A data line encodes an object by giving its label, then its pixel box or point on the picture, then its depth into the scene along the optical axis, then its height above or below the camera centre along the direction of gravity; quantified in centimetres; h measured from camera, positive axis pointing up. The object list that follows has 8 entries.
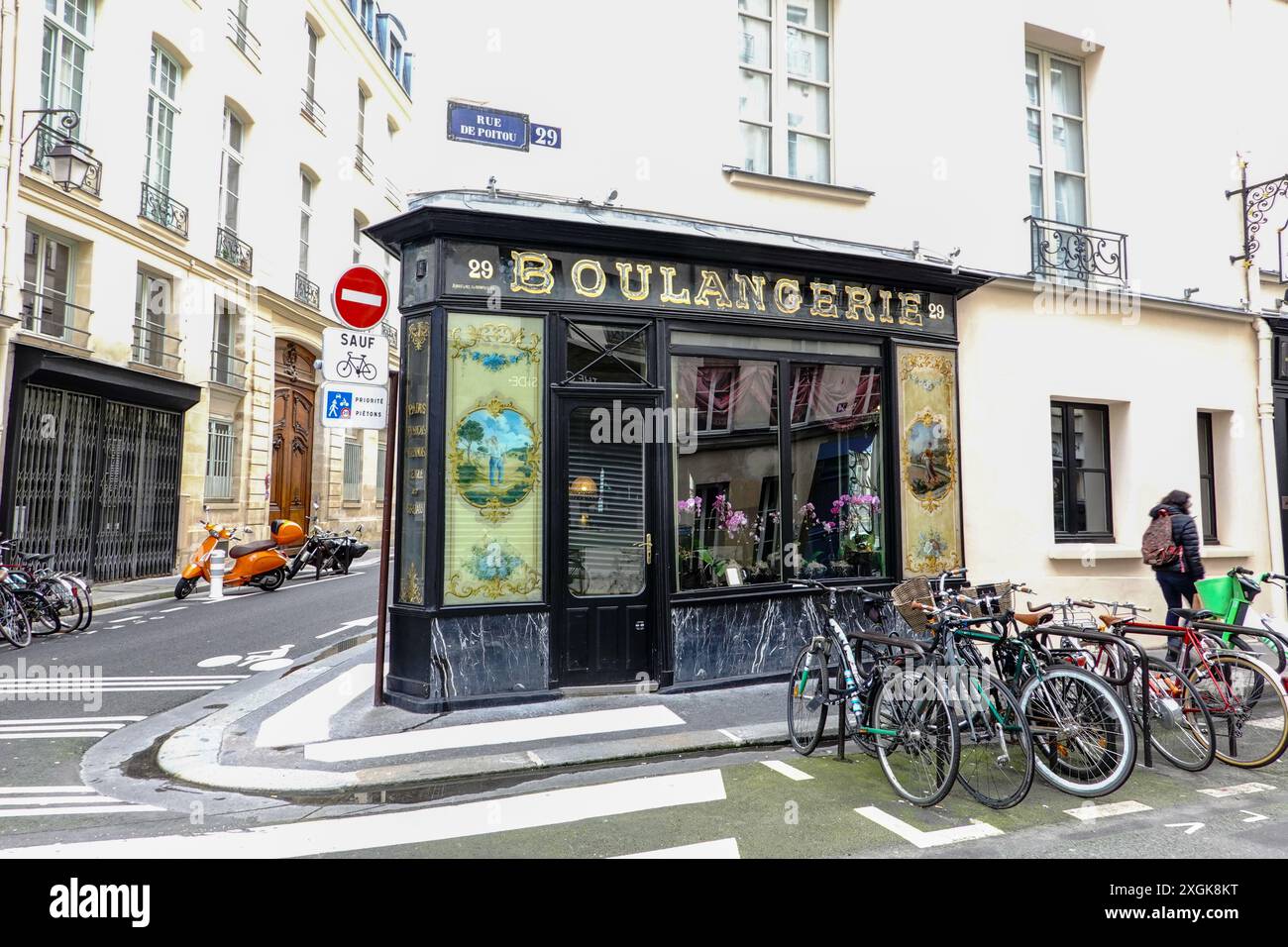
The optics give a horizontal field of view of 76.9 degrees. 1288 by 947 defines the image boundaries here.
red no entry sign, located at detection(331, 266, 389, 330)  604 +168
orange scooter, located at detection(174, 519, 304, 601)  1340 -76
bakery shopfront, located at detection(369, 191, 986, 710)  639 +71
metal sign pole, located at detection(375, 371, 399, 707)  625 -30
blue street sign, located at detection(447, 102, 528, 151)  658 +324
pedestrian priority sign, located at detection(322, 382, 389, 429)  599 +86
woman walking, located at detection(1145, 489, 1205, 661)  761 -28
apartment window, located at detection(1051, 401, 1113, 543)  884 +60
